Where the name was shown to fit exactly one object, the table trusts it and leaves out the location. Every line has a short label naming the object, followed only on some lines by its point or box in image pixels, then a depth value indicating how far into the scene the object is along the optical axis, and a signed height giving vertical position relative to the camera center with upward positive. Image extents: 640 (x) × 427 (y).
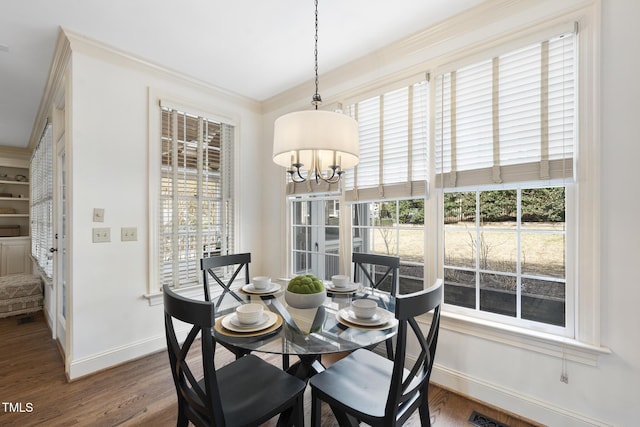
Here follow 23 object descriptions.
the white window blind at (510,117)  1.71 +0.63
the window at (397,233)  2.43 -0.20
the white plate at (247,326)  1.36 -0.55
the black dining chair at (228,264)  1.94 -0.45
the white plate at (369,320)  1.44 -0.56
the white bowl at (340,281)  2.09 -0.51
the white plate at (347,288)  2.01 -0.55
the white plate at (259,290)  1.99 -0.55
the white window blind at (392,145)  2.32 +0.57
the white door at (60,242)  2.70 -0.28
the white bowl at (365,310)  1.46 -0.50
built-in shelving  5.25 +0.24
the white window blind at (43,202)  3.32 +0.16
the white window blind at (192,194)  2.83 +0.19
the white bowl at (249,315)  1.38 -0.50
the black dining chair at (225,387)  1.08 -0.85
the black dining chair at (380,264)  2.19 -0.45
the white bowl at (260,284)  2.03 -0.51
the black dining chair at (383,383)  1.12 -0.86
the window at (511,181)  1.74 +0.20
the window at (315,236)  3.02 -0.27
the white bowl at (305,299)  1.64 -0.51
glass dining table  1.26 -0.58
